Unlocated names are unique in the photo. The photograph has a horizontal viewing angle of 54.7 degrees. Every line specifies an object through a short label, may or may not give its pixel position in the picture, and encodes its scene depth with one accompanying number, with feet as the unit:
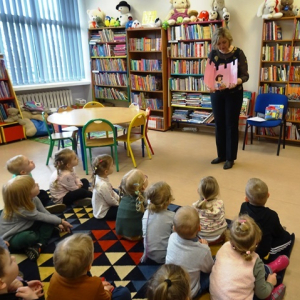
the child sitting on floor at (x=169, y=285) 3.15
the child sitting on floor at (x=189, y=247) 4.66
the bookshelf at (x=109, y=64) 18.13
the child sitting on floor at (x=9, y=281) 3.96
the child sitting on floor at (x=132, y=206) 6.42
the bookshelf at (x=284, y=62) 13.19
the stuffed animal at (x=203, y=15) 14.88
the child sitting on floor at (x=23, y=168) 7.48
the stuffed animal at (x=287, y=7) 12.84
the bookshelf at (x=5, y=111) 15.40
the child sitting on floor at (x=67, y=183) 8.18
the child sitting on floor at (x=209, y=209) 5.98
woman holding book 10.34
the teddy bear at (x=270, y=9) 12.84
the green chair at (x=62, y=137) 12.16
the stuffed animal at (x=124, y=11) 17.42
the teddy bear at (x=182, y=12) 15.26
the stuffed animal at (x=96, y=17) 18.42
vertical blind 16.84
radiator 17.83
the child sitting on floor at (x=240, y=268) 4.37
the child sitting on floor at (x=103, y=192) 7.48
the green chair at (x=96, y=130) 10.44
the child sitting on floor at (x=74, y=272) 3.75
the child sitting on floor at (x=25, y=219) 5.87
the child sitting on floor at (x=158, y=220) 5.68
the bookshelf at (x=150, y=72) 16.77
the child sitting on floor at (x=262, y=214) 5.61
